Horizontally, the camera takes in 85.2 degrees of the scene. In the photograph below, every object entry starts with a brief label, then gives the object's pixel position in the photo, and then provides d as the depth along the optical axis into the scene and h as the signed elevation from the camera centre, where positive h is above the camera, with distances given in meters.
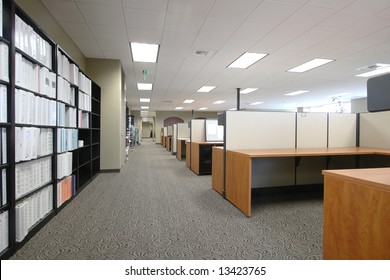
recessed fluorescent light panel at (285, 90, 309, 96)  7.80 +1.70
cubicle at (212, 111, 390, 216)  2.78 -0.10
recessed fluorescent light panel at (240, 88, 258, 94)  7.59 +1.70
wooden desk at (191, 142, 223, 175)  4.35 -0.44
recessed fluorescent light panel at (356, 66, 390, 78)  5.02 +1.64
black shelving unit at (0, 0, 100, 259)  1.48 +0.02
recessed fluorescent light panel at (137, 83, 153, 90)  6.91 +1.67
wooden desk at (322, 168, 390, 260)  0.96 -0.39
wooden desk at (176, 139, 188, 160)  6.77 -0.44
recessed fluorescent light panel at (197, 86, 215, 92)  7.27 +1.68
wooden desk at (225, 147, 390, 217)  2.20 -0.39
